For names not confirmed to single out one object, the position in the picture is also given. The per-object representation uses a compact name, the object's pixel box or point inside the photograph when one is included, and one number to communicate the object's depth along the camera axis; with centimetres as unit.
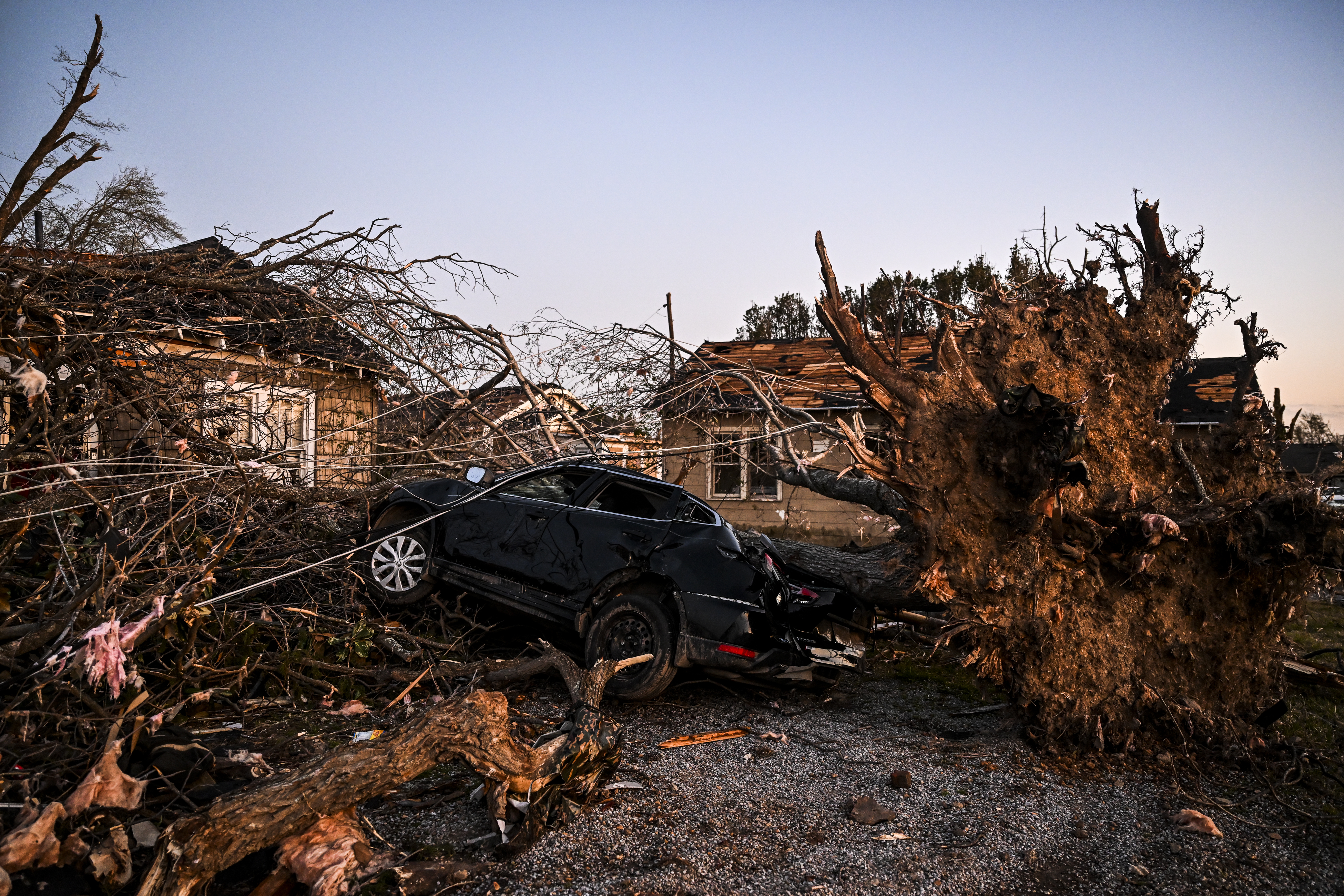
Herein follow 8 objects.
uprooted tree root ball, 515
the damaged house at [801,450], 1344
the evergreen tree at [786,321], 3084
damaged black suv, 569
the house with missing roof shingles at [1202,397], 1498
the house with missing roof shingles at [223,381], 578
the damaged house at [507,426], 714
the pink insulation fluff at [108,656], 330
